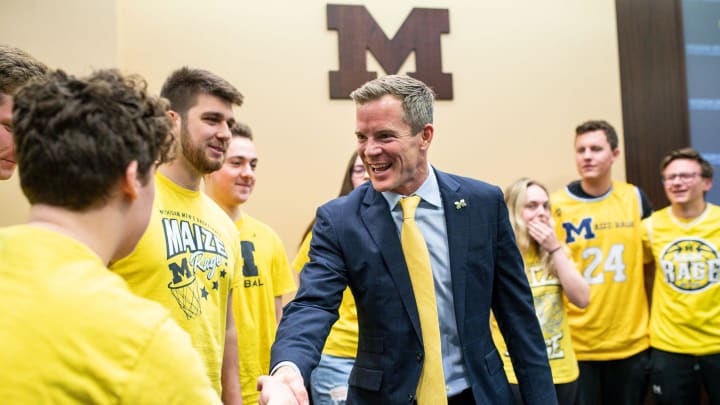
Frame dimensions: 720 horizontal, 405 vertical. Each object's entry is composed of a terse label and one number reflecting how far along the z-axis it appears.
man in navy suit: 1.90
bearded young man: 1.96
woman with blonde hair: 3.19
